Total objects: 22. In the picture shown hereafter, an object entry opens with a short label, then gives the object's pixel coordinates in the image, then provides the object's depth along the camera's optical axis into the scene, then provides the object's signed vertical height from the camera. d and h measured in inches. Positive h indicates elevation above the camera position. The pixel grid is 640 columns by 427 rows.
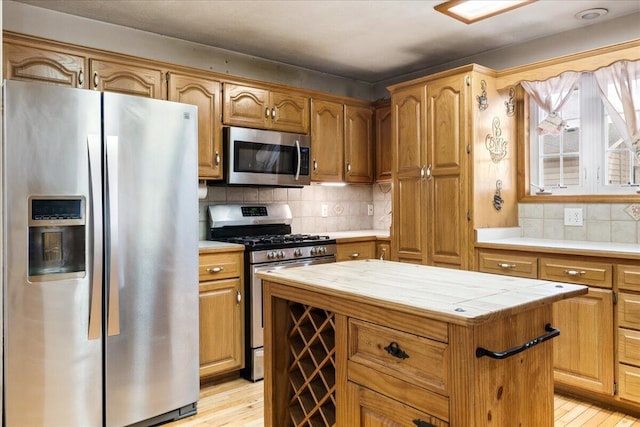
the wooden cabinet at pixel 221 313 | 116.9 -27.3
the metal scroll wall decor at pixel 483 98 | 132.7 +32.2
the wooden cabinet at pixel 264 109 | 134.8 +31.8
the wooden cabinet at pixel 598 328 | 100.7 -28.2
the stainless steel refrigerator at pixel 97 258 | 83.0 -9.2
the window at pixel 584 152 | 122.9 +15.9
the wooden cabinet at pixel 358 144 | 166.2 +24.5
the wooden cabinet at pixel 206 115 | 125.3 +27.5
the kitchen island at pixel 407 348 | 51.3 -18.4
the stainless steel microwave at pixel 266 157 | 133.9 +16.4
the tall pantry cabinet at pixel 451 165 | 131.8 +13.2
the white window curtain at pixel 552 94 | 124.4 +32.0
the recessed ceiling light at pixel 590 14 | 118.0 +51.1
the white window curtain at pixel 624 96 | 114.3 +28.5
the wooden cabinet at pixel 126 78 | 112.3 +34.0
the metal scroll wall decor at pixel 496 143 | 135.4 +19.5
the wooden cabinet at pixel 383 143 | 170.9 +25.1
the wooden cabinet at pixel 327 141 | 156.2 +24.2
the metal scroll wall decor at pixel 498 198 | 136.8 +2.9
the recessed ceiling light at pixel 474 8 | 100.3 +46.4
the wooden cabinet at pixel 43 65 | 101.0 +34.0
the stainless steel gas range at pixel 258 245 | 124.5 -10.2
